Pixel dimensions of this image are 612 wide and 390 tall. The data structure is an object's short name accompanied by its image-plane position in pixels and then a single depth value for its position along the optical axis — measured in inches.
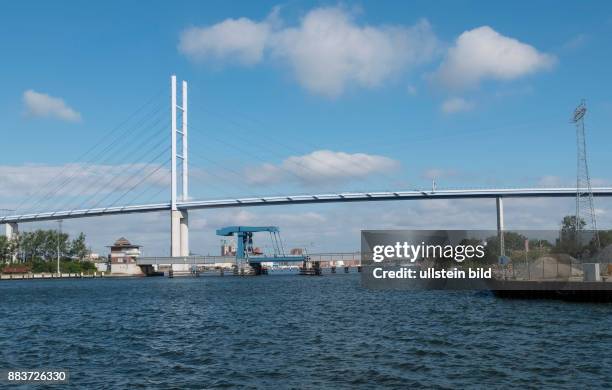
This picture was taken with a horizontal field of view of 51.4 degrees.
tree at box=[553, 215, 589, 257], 2805.6
